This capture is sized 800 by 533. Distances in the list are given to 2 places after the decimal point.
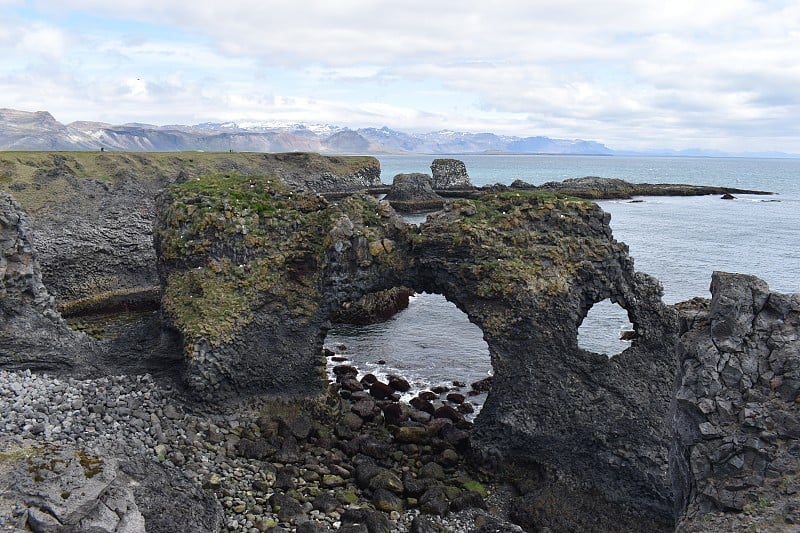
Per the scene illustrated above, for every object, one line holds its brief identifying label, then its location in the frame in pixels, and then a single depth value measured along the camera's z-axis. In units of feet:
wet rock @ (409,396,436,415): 97.56
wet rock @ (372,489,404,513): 70.28
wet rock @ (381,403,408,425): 92.58
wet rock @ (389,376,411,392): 107.45
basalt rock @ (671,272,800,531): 47.01
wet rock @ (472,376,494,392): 108.88
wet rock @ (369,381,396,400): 104.53
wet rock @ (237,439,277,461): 77.97
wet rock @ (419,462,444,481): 77.61
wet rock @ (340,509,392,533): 65.72
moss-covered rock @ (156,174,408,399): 87.86
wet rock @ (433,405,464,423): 94.68
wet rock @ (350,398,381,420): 93.09
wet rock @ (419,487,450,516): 70.23
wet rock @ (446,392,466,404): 103.12
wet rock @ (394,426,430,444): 85.81
